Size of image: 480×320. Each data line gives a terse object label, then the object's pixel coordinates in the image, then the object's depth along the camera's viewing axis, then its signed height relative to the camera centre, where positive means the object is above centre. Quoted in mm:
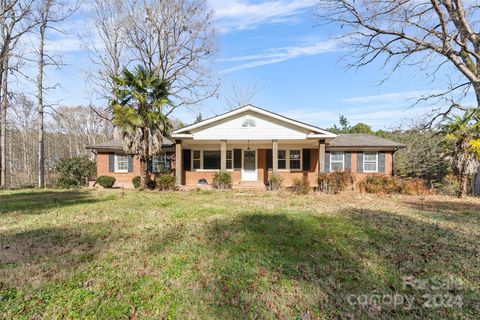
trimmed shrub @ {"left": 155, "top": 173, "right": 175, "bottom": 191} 14758 -1285
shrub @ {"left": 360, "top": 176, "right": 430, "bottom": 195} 13477 -1398
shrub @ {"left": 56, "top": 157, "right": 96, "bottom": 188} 17953 -871
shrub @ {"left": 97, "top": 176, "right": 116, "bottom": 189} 17031 -1419
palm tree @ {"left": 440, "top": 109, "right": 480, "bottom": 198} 12008 +648
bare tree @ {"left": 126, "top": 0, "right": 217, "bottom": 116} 21138 +10512
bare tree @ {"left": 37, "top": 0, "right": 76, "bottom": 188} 17958 +6944
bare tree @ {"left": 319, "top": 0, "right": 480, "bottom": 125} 12445 +6033
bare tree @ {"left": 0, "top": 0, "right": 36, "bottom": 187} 15922 +7244
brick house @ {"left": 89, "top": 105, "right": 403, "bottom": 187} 17281 +9
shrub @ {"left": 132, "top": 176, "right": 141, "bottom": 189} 16734 -1458
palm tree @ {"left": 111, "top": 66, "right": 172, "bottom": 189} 13461 +2487
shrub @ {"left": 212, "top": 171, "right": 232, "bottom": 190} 15227 -1219
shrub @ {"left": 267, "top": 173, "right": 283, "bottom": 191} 14883 -1309
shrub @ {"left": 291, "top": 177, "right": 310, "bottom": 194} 13219 -1391
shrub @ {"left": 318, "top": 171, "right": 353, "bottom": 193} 14023 -1216
